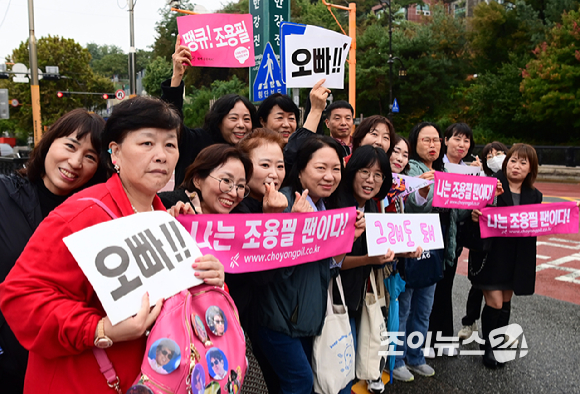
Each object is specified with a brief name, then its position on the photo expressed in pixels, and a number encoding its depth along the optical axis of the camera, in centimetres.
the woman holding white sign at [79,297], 134
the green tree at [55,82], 3834
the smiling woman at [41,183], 199
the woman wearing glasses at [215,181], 229
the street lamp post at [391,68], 2591
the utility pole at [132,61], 1658
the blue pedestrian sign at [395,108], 2371
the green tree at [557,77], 2069
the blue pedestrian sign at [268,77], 528
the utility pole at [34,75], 1577
